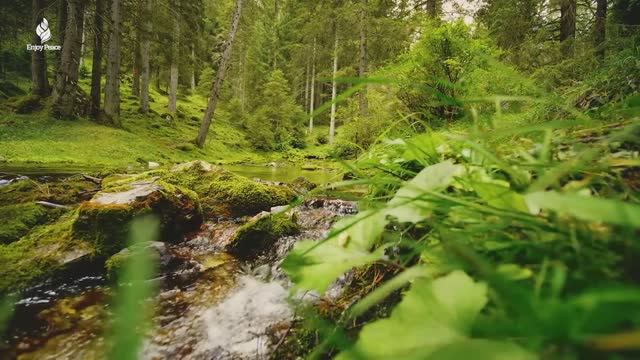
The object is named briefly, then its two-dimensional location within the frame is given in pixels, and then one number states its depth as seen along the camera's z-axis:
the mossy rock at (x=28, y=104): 14.85
